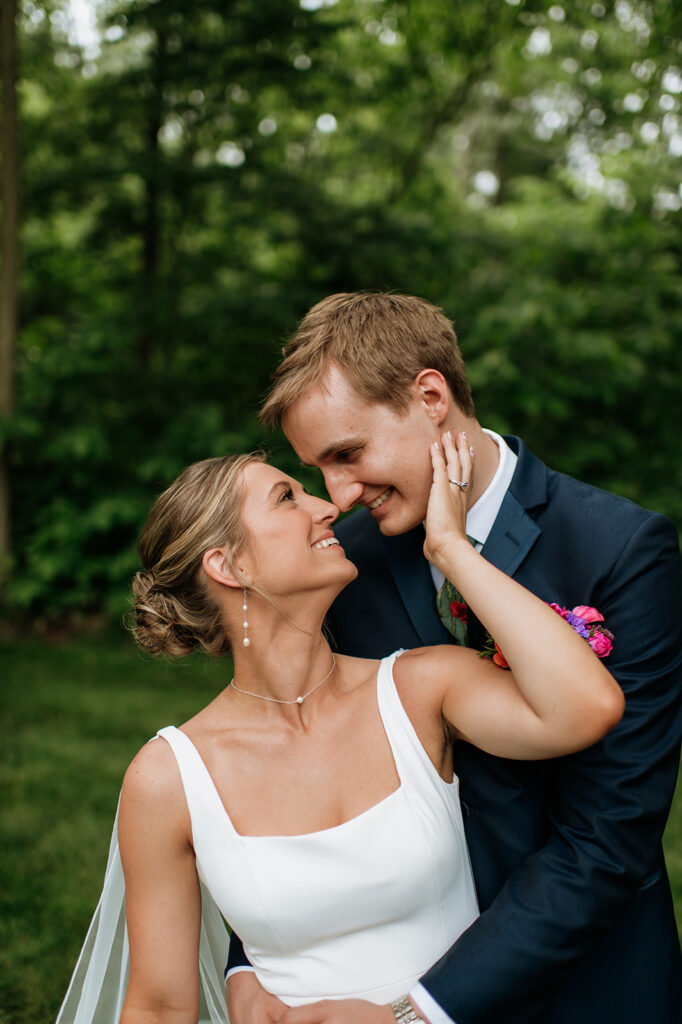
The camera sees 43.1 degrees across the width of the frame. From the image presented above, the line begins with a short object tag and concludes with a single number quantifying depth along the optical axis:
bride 2.05
